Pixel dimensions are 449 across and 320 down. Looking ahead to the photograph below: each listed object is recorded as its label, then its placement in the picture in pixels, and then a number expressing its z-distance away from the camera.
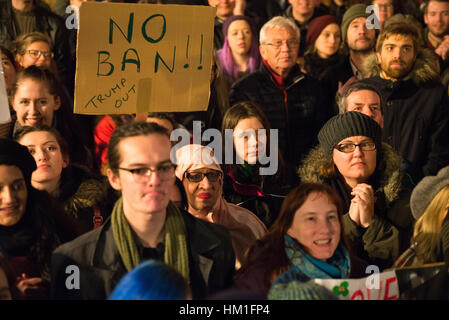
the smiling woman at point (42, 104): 7.71
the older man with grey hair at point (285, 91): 9.39
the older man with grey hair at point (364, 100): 8.42
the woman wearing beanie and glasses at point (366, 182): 6.82
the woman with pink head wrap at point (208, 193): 6.68
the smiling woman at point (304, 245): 6.08
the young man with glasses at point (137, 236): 5.84
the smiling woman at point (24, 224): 5.95
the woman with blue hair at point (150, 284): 5.34
